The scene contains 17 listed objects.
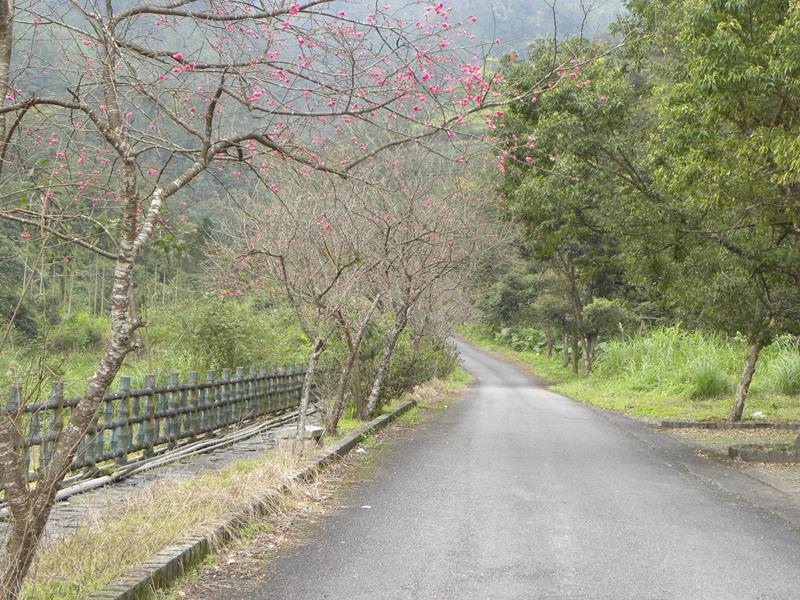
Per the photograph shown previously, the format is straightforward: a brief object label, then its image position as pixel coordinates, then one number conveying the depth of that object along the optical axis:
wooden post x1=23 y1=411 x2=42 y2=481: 7.89
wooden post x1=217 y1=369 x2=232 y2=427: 14.34
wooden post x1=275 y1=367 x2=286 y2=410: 18.44
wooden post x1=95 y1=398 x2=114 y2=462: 9.85
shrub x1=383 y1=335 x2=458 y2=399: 19.48
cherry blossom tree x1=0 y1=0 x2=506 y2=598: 5.66
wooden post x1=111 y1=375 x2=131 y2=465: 10.17
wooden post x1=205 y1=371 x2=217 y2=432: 13.52
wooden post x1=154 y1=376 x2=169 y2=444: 11.56
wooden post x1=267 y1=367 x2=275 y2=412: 17.61
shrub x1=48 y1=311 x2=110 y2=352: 31.58
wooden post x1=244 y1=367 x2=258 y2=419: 15.94
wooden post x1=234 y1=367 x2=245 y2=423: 15.24
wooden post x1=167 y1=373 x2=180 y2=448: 11.91
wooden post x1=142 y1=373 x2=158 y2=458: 11.07
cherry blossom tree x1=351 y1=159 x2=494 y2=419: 16.47
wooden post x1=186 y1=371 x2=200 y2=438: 12.74
